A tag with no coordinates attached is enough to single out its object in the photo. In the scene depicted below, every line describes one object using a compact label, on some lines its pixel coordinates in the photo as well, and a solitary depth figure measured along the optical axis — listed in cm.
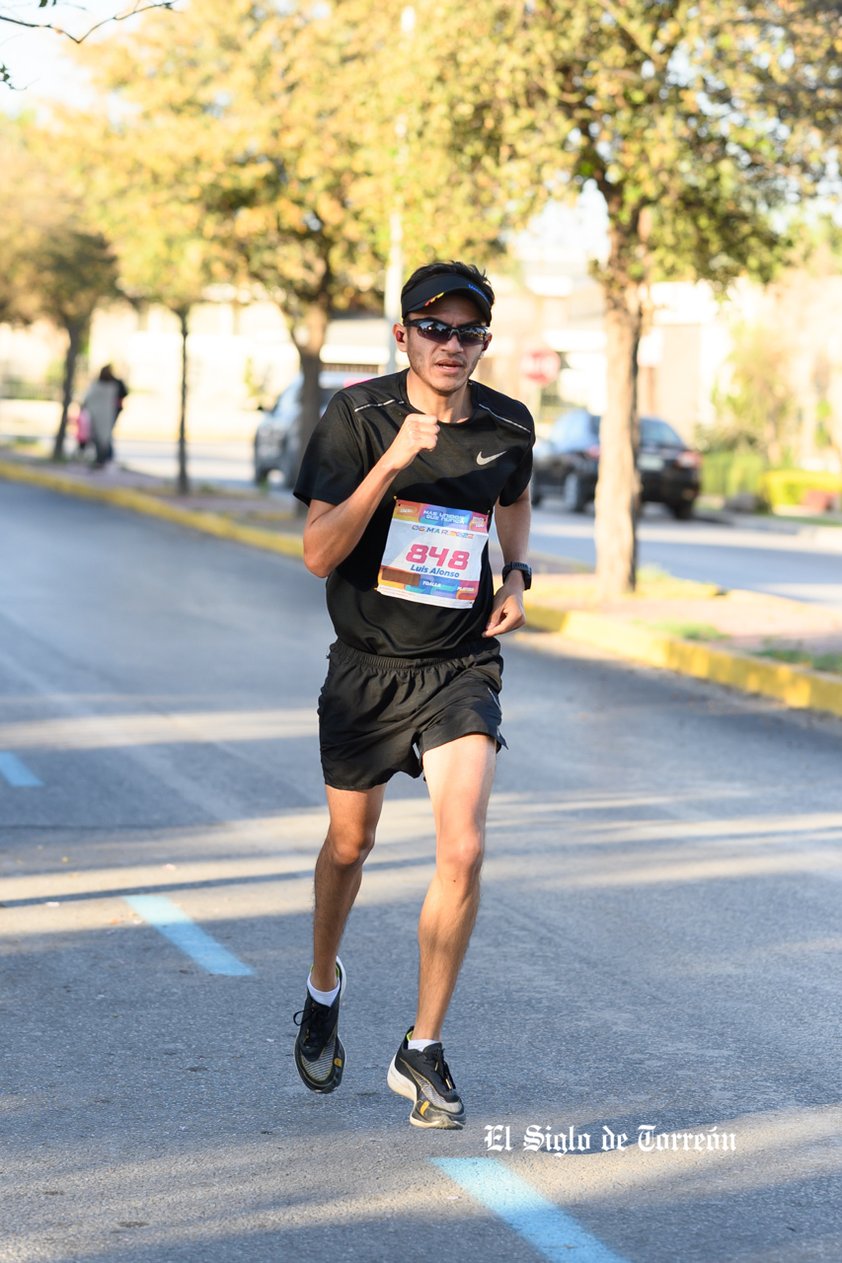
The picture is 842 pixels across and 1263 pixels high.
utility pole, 1803
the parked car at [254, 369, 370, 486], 3525
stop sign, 3931
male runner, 480
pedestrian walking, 3681
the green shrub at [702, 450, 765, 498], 3759
